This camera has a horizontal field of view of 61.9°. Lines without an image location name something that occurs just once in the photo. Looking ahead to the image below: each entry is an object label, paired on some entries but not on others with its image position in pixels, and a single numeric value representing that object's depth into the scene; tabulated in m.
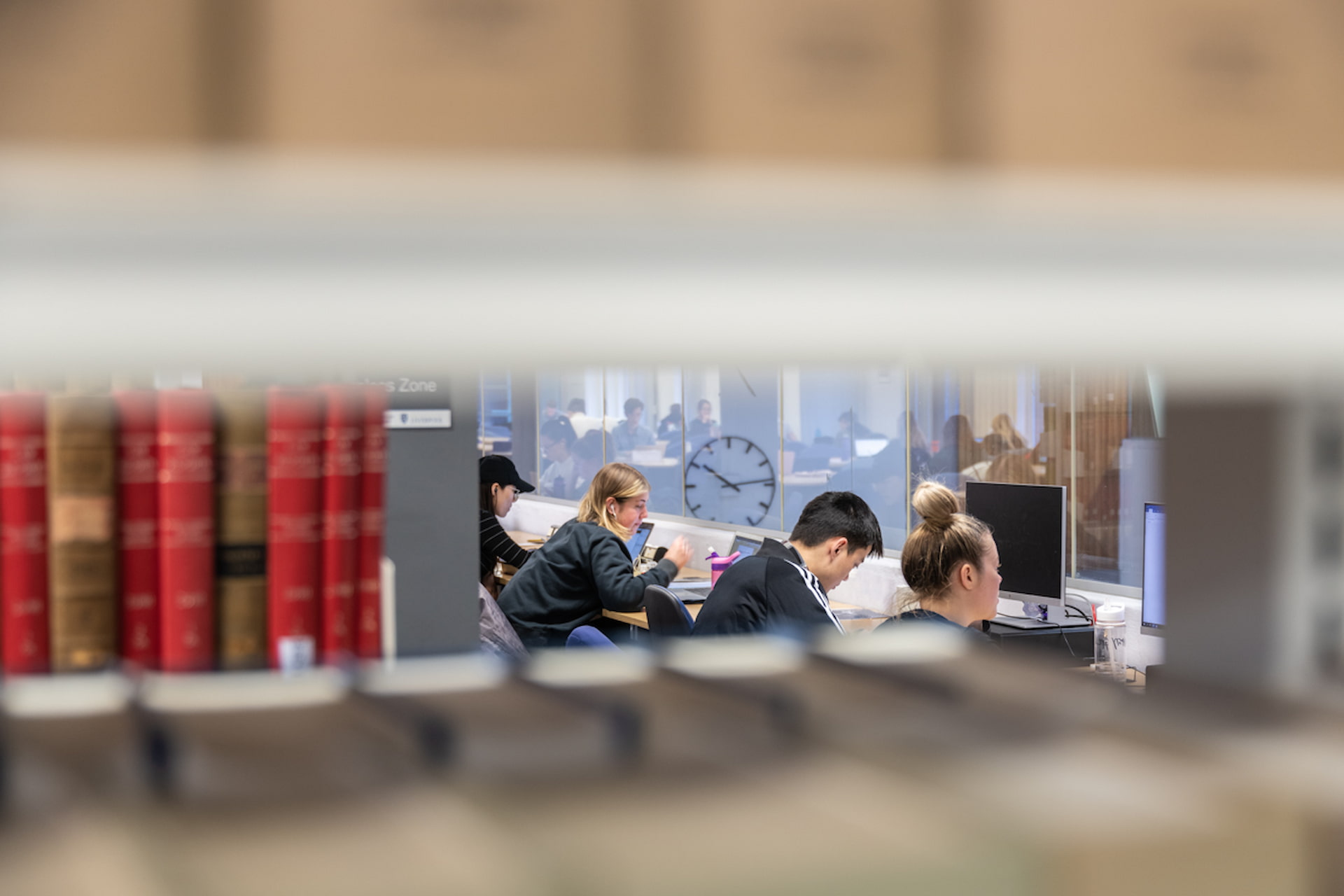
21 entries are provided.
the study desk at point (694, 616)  4.26
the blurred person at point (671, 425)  6.64
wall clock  6.02
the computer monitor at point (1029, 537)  3.61
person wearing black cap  5.16
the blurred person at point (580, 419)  7.74
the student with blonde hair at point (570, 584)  4.16
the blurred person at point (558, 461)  8.15
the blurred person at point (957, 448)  4.68
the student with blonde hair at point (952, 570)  2.92
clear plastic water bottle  3.47
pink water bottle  5.35
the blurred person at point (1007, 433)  4.41
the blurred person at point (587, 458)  7.75
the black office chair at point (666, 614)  3.73
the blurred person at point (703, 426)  6.36
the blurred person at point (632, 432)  6.98
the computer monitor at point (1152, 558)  3.03
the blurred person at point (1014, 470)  4.34
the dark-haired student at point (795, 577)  3.02
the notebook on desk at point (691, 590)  4.94
